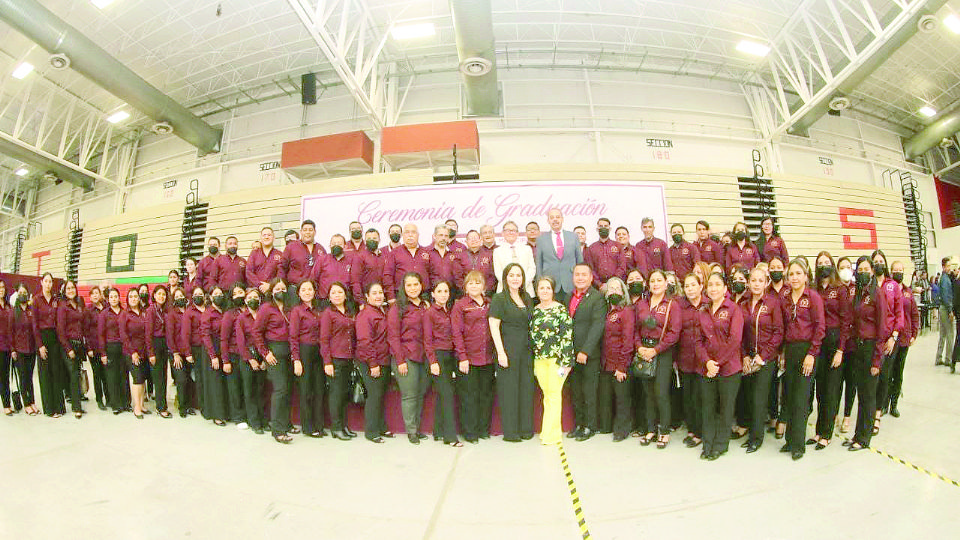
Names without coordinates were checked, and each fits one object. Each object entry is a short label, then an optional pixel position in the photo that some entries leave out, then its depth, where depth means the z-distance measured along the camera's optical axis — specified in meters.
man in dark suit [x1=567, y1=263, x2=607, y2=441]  3.27
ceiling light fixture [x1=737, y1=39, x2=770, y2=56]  9.14
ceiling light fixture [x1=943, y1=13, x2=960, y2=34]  7.95
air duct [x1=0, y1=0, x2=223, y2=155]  6.94
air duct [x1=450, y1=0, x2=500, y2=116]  6.16
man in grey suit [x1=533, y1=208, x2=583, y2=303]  4.23
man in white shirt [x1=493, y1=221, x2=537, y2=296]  4.02
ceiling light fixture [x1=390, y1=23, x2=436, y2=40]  8.43
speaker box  10.59
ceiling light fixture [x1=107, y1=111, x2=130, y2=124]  10.66
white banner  5.64
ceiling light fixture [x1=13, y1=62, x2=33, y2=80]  8.92
